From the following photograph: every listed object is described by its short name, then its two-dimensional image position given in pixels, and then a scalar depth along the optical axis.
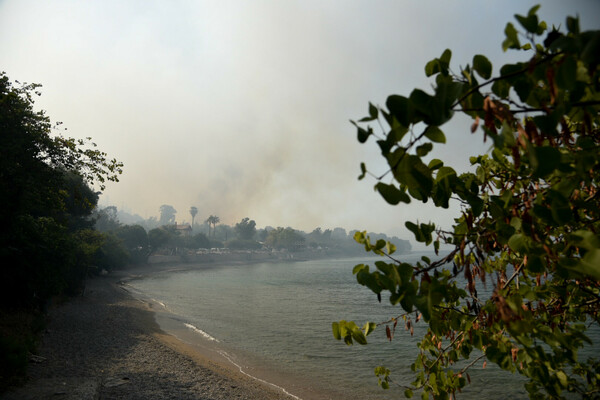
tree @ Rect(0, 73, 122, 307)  13.13
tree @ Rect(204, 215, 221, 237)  190.00
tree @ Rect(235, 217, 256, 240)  180.50
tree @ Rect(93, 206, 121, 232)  96.77
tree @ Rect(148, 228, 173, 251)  94.63
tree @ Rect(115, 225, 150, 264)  86.81
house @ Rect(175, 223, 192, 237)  157.38
